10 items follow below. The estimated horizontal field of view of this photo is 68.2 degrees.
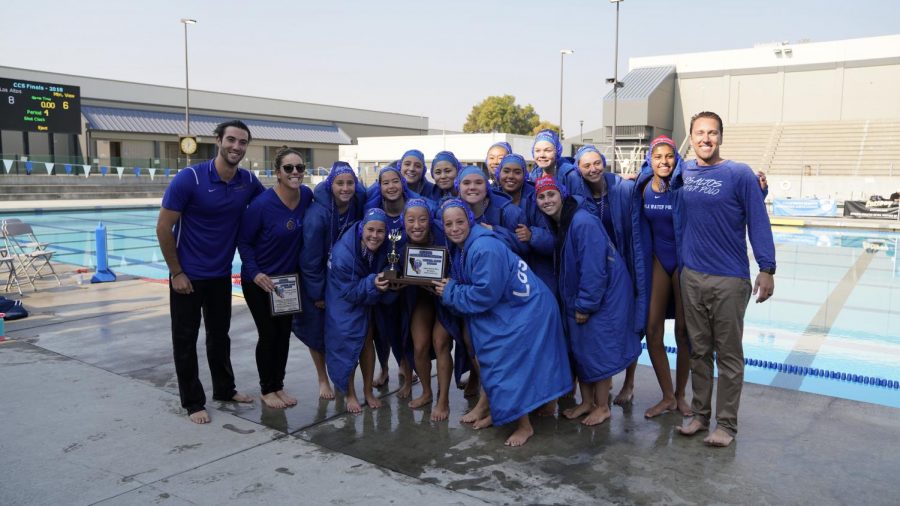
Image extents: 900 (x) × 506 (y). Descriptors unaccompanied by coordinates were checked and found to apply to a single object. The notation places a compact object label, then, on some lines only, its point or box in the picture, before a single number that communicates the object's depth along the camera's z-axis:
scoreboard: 27.23
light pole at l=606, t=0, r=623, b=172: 27.55
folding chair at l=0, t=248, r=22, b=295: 8.51
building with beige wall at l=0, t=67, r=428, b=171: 38.28
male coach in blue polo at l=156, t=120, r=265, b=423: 4.34
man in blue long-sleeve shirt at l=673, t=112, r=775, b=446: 3.87
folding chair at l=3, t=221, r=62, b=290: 9.16
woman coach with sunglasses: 4.59
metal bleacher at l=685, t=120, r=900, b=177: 36.12
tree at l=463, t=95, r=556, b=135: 71.12
